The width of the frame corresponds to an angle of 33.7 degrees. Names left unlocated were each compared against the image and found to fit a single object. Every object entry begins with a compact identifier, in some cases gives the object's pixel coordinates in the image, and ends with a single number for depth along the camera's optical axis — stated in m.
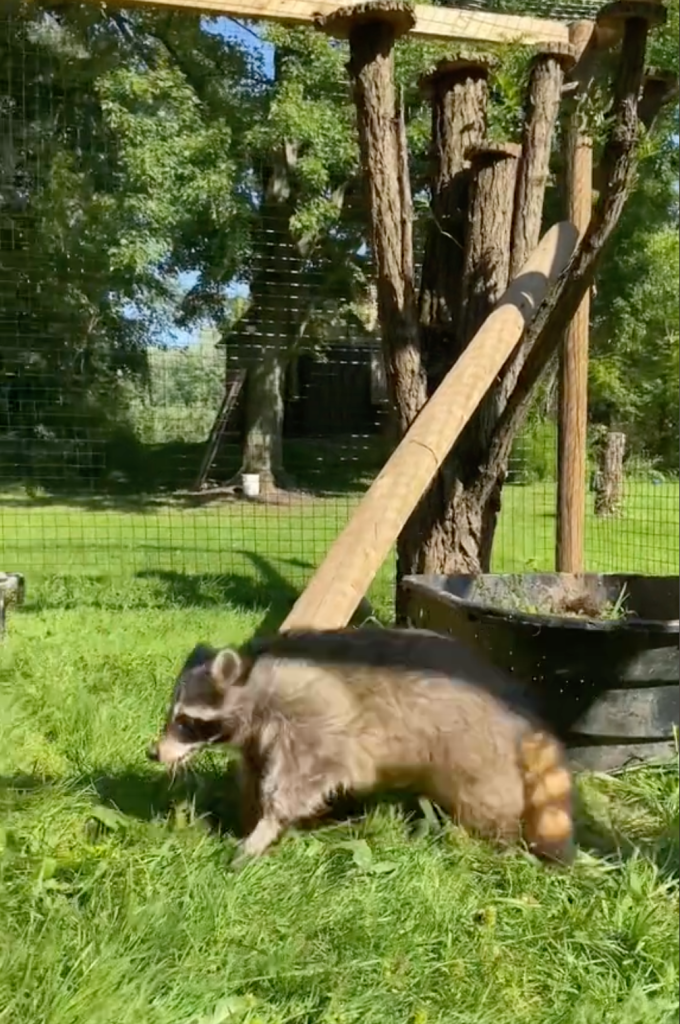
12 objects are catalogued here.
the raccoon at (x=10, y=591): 5.14
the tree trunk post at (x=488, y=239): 4.65
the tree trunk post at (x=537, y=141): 4.42
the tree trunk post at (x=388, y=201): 4.49
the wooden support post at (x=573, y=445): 5.35
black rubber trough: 3.39
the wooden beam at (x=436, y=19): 4.55
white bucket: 11.26
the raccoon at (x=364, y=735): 2.79
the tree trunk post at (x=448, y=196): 4.78
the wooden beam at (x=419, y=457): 3.27
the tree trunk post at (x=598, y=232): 3.82
